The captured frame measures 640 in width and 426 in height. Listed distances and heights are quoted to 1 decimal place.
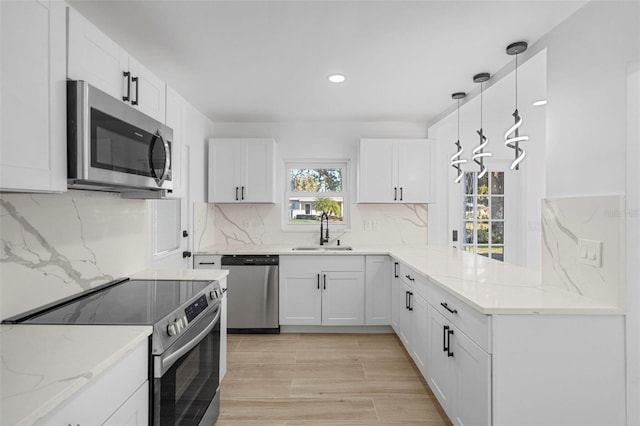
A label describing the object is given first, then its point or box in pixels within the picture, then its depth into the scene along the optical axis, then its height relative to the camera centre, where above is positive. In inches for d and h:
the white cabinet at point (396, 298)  133.7 -32.5
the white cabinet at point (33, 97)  45.1 +15.9
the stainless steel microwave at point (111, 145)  55.3 +12.5
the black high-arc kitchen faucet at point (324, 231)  168.1 -8.0
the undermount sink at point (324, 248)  161.5 -15.7
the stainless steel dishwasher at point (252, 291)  147.6 -32.1
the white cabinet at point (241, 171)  158.7 +19.1
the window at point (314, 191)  174.6 +11.3
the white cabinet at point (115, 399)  37.9 -22.4
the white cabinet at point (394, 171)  159.2 +19.4
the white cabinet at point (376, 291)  148.4 -32.0
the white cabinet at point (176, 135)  90.9 +21.0
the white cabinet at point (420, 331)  100.4 -34.6
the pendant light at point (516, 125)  85.7 +21.5
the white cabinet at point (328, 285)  148.8 -29.7
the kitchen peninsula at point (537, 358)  63.9 -26.2
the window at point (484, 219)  172.2 -2.3
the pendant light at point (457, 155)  122.9 +20.4
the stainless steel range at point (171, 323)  56.2 -19.9
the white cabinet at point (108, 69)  56.7 +27.0
